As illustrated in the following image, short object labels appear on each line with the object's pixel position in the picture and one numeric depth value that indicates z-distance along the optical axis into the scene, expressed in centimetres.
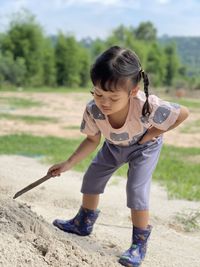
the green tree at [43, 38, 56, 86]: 3575
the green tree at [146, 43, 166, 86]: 4845
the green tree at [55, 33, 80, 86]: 3744
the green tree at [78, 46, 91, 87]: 3935
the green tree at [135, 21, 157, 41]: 7131
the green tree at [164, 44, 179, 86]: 5309
